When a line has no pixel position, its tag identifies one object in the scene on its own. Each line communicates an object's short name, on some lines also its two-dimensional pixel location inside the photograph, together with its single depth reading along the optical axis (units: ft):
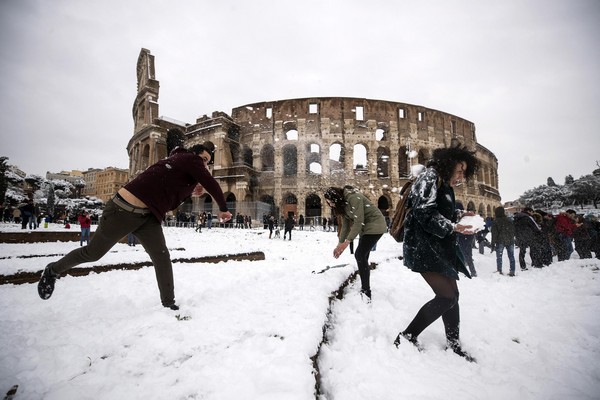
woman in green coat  11.00
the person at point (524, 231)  22.66
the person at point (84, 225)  28.63
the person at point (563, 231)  25.86
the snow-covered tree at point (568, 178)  169.99
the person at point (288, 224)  42.55
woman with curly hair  7.01
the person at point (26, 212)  40.65
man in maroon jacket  7.43
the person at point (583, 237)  26.27
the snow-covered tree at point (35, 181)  120.57
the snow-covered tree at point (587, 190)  117.08
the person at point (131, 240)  26.19
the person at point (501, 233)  22.19
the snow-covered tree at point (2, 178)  77.30
